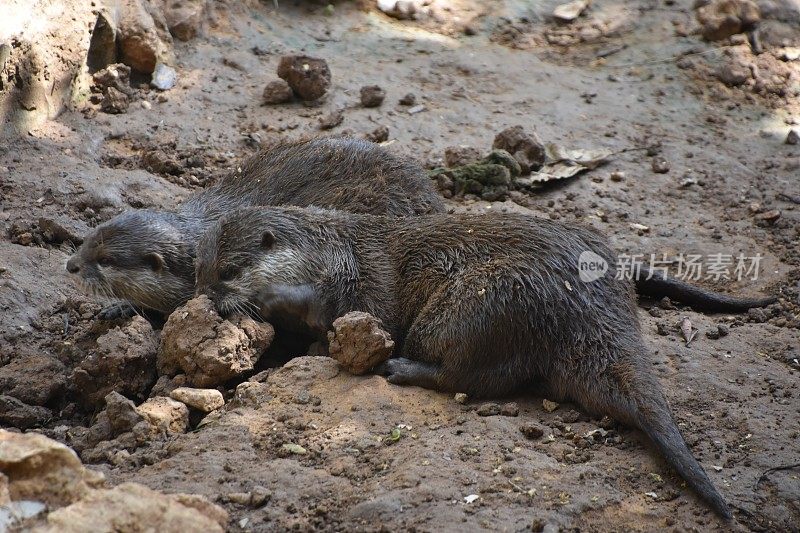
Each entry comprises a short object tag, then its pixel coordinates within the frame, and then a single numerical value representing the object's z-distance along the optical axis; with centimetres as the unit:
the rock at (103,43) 1202
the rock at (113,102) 1200
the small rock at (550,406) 727
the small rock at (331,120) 1259
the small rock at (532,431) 680
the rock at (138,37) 1241
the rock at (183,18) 1357
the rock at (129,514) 446
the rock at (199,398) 720
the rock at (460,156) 1163
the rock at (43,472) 473
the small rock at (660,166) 1236
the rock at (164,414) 681
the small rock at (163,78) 1268
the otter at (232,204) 890
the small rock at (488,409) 718
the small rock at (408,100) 1346
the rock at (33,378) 752
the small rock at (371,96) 1309
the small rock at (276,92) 1295
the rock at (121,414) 672
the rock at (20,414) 718
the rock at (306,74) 1290
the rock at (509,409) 720
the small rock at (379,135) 1234
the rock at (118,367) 755
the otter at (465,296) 711
